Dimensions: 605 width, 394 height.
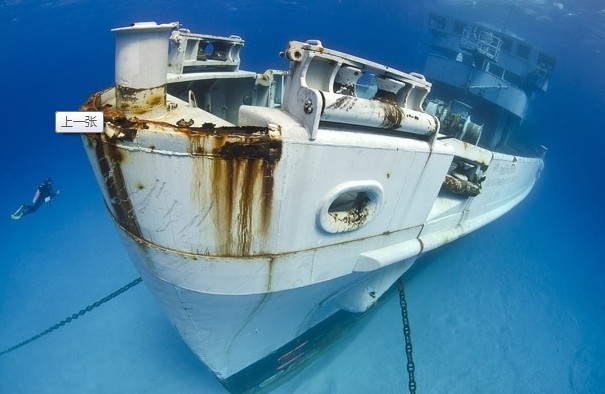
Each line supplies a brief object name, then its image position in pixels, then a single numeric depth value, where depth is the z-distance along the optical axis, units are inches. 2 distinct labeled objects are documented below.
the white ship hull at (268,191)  85.9
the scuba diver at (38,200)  510.9
